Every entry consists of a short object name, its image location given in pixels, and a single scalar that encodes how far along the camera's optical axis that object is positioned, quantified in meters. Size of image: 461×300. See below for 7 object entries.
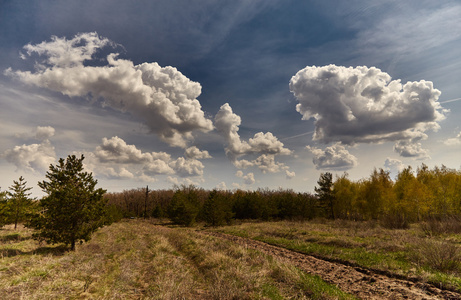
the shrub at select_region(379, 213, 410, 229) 29.59
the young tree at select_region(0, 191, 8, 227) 27.66
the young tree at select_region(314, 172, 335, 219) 53.16
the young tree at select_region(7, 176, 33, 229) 31.94
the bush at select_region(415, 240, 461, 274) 10.96
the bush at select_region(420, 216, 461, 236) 21.13
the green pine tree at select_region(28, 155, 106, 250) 16.50
